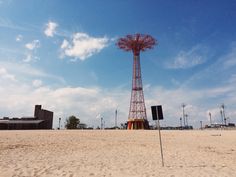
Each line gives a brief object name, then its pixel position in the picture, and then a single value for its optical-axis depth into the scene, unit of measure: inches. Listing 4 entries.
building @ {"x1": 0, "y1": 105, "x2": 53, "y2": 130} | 3972.4
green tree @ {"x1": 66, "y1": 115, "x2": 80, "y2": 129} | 5275.6
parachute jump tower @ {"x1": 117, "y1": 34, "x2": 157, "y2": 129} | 3029.0
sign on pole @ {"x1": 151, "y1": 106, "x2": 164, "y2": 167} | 510.7
